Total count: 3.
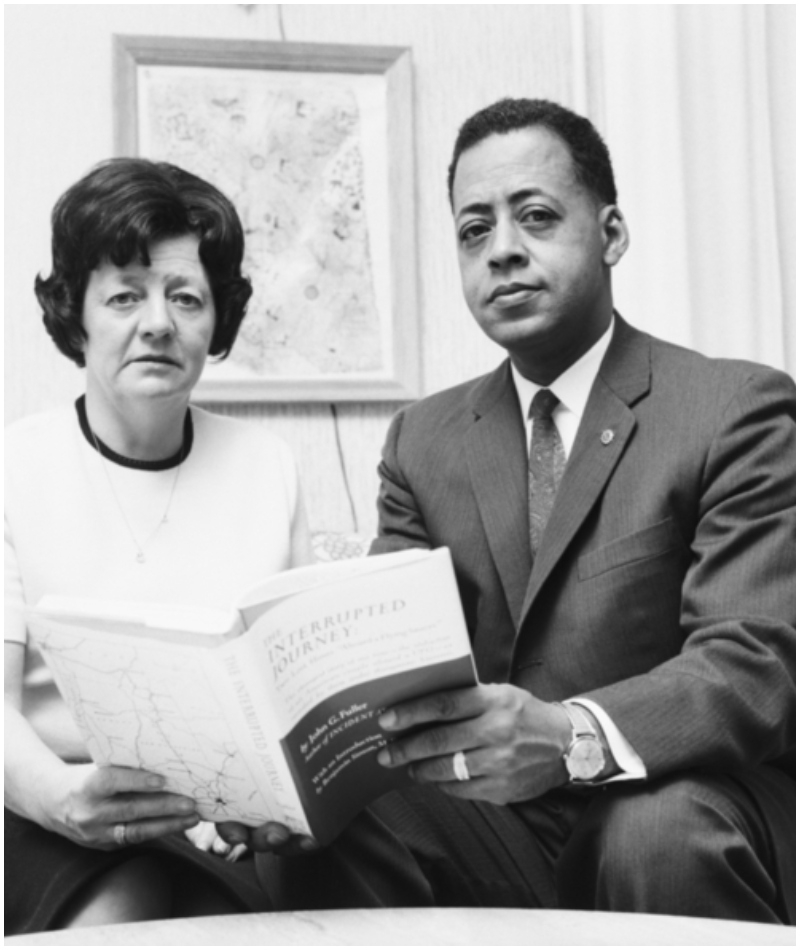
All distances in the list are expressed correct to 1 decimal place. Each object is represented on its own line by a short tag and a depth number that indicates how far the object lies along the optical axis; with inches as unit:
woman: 56.9
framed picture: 88.0
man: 43.1
